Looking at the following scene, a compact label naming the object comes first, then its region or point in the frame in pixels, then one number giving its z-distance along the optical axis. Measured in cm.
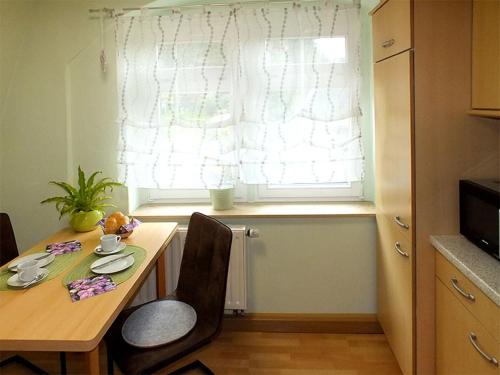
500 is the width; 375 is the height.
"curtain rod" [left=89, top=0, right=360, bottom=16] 276
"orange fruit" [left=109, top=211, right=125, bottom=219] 240
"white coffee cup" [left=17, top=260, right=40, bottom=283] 181
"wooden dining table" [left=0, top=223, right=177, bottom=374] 139
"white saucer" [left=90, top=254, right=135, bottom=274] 193
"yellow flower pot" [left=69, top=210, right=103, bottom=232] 248
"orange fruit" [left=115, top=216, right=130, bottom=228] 239
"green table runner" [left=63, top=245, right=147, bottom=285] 186
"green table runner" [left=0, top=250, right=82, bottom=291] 186
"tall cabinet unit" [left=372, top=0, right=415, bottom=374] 204
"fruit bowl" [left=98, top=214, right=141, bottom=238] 238
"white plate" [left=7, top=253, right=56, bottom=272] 199
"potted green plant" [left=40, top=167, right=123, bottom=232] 248
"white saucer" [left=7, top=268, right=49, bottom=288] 178
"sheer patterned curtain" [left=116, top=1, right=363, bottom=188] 275
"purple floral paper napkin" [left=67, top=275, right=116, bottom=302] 170
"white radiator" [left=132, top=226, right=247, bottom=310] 277
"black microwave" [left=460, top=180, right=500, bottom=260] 168
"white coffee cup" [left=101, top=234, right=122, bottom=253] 214
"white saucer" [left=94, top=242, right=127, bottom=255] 213
